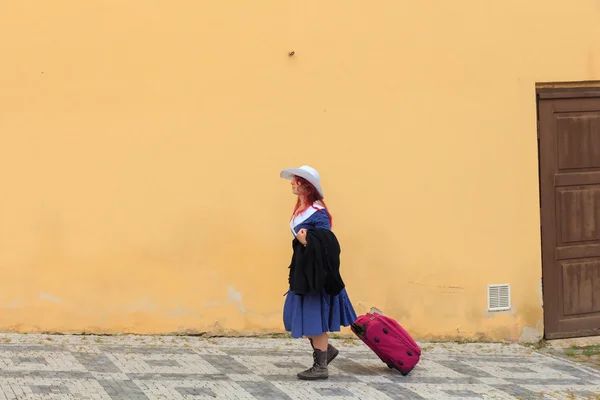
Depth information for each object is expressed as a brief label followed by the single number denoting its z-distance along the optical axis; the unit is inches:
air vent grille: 349.4
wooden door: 357.1
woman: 274.8
